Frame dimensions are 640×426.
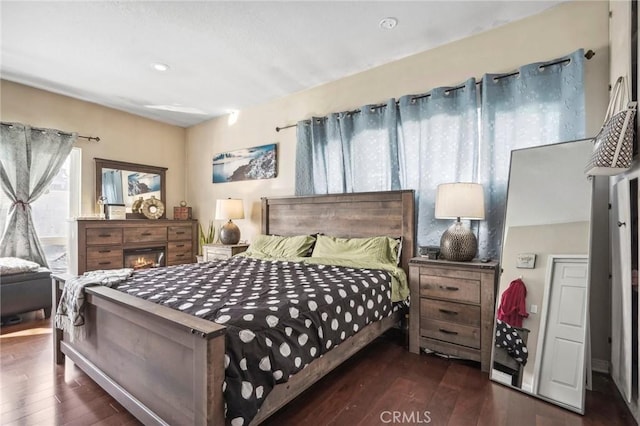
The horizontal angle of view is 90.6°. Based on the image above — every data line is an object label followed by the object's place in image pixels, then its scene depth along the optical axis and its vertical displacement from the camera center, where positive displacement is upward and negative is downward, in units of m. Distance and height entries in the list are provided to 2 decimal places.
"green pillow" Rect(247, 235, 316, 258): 3.31 -0.36
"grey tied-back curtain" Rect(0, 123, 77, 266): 3.62 +0.44
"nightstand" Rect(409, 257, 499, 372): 2.24 -0.71
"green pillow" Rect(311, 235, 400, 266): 2.81 -0.34
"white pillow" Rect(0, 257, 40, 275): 3.16 -0.54
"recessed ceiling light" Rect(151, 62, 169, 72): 3.23 +1.52
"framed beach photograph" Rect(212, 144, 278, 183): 4.19 +0.69
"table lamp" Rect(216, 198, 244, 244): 4.09 -0.03
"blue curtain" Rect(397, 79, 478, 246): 2.70 +0.62
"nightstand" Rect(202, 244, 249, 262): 3.90 -0.47
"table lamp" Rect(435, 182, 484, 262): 2.37 +0.01
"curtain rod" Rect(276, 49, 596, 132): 2.26 +1.11
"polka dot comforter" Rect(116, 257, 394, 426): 1.27 -0.49
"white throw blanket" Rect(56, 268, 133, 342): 1.93 -0.56
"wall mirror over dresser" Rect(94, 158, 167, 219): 4.40 +0.44
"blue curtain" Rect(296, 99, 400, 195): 3.13 +0.66
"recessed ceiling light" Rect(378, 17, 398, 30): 2.54 +1.55
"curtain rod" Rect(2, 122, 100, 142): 3.81 +1.01
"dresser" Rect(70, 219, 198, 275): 3.85 -0.39
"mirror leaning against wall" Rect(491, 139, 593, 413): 1.88 -0.42
